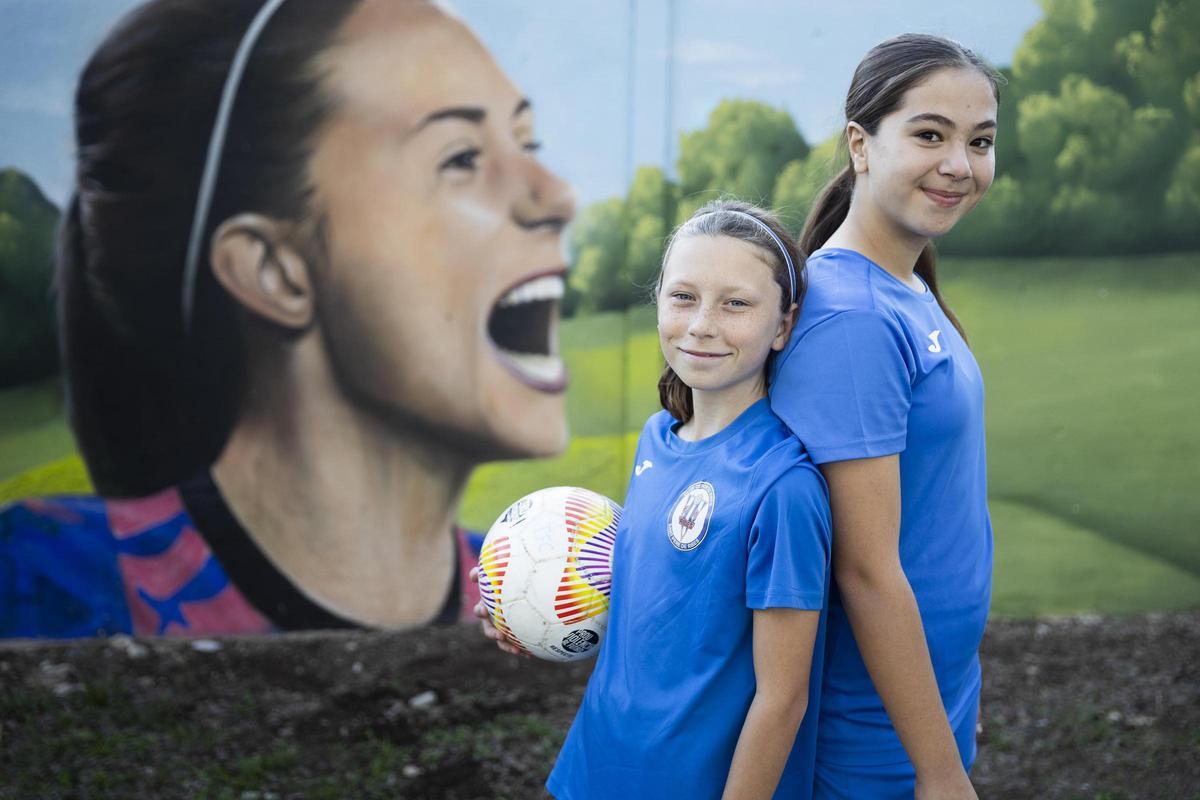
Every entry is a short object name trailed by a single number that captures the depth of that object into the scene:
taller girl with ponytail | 1.56
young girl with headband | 1.55
